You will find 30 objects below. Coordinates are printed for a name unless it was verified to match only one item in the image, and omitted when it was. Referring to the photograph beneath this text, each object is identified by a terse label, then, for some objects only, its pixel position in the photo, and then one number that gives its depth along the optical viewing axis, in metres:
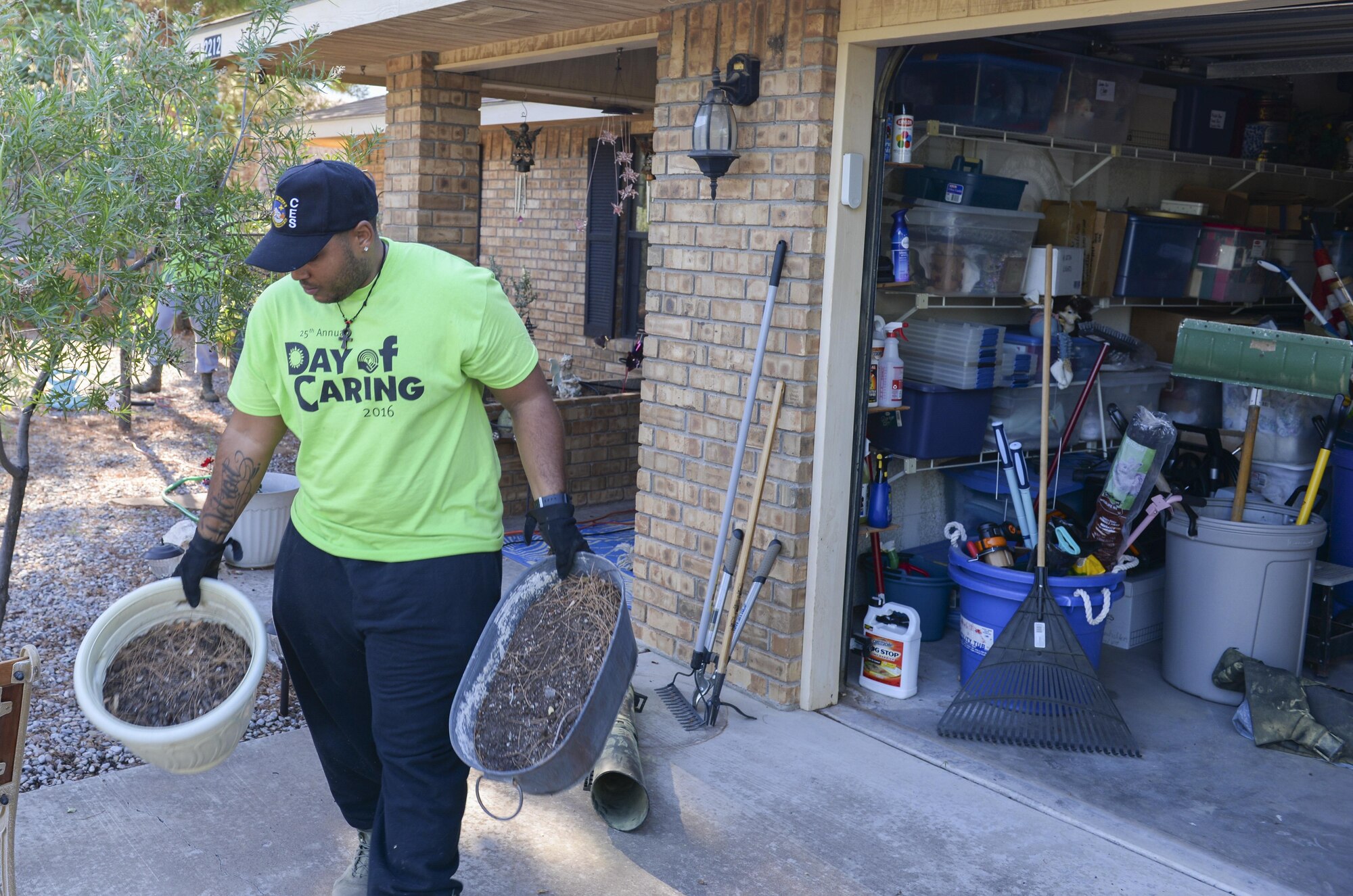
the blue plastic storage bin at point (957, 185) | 4.84
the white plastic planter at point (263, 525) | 5.77
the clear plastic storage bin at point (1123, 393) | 5.70
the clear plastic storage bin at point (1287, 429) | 5.46
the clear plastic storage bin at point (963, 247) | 4.85
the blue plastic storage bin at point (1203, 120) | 6.03
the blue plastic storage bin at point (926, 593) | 5.12
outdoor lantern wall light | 4.18
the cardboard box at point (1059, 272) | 5.23
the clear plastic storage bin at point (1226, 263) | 5.98
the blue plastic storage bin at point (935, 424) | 4.90
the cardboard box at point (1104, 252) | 5.52
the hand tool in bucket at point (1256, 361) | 4.61
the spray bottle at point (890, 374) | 4.78
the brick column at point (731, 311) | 4.14
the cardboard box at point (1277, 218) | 6.38
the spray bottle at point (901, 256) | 4.75
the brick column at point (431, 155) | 6.44
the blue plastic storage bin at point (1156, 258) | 5.68
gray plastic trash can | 4.62
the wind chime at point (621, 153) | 8.80
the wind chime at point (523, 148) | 9.20
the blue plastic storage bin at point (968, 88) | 4.73
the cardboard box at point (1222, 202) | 6.30
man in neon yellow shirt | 2.57
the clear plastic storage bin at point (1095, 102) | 5.20
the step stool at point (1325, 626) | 5.04
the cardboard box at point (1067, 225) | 5.39
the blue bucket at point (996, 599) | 4.52
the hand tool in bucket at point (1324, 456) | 4.73
